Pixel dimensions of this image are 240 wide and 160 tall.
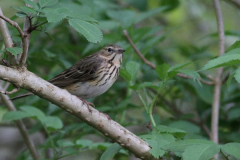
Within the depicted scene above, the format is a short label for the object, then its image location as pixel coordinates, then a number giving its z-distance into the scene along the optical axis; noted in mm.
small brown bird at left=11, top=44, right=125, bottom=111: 9205
